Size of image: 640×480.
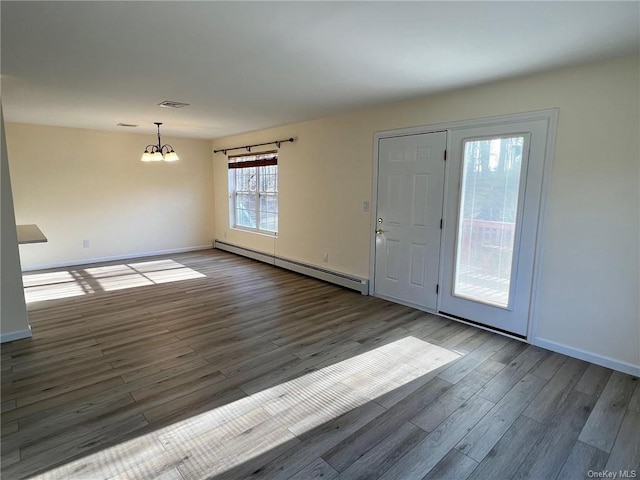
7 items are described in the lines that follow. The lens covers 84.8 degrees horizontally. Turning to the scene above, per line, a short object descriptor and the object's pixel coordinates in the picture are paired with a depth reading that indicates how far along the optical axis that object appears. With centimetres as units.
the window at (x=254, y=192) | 636
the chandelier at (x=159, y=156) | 545
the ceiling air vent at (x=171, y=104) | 405
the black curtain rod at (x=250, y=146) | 576
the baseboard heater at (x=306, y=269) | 479
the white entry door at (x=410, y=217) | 387
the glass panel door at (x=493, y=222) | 314
